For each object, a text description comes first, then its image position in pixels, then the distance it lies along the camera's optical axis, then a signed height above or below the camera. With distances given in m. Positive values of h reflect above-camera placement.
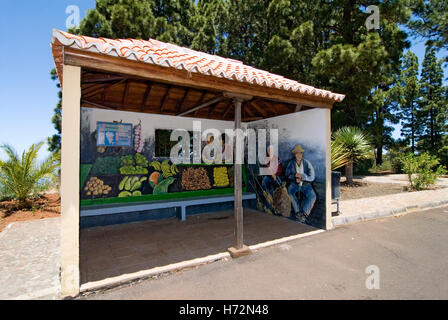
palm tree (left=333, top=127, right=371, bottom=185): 9.28 +0.52
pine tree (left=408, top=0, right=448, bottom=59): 13.63 +8.21
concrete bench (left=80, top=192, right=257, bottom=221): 4.97 -1.04
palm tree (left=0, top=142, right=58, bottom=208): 6.64 -0.38
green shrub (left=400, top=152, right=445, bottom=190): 10.09 -0.51
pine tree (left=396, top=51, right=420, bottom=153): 20.69 +5.84
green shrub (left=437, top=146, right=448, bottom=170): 19.20 +0.23
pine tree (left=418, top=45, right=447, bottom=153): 23.44 +5.38
